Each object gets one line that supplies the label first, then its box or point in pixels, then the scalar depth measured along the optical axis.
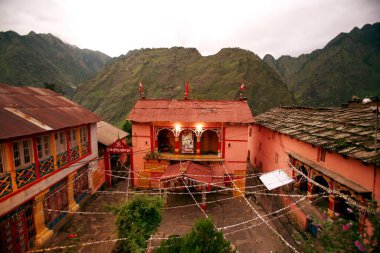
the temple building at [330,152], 7.65
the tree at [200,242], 6.59
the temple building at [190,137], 16.72
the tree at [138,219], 8.51
